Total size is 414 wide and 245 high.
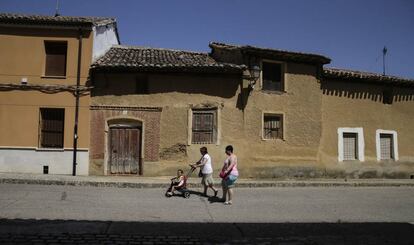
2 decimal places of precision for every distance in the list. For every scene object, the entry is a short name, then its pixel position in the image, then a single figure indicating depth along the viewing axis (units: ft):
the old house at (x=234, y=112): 52.75
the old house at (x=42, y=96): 51.37
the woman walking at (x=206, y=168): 38.42
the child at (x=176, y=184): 38.29
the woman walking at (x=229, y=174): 34.19
